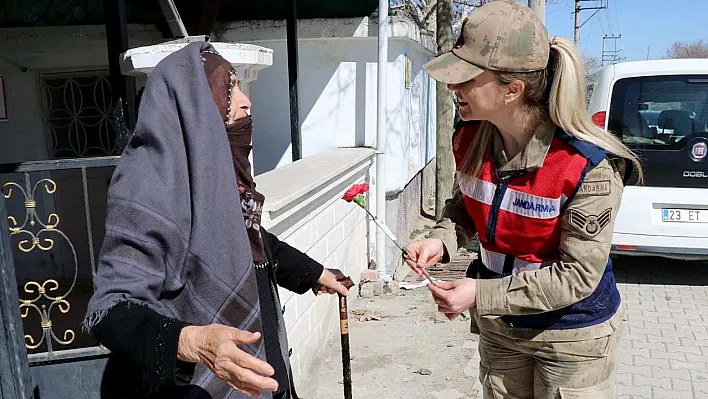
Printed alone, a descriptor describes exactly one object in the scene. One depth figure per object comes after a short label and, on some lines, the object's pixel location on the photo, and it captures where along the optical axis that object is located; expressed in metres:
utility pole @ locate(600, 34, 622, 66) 53.28
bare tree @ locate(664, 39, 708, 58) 58.24
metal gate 2.26
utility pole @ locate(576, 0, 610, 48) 38.59
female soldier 1.76
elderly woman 1.36
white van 5.64
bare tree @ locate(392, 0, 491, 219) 8.38
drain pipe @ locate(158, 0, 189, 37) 3.49
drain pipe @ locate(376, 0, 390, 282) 5.57
